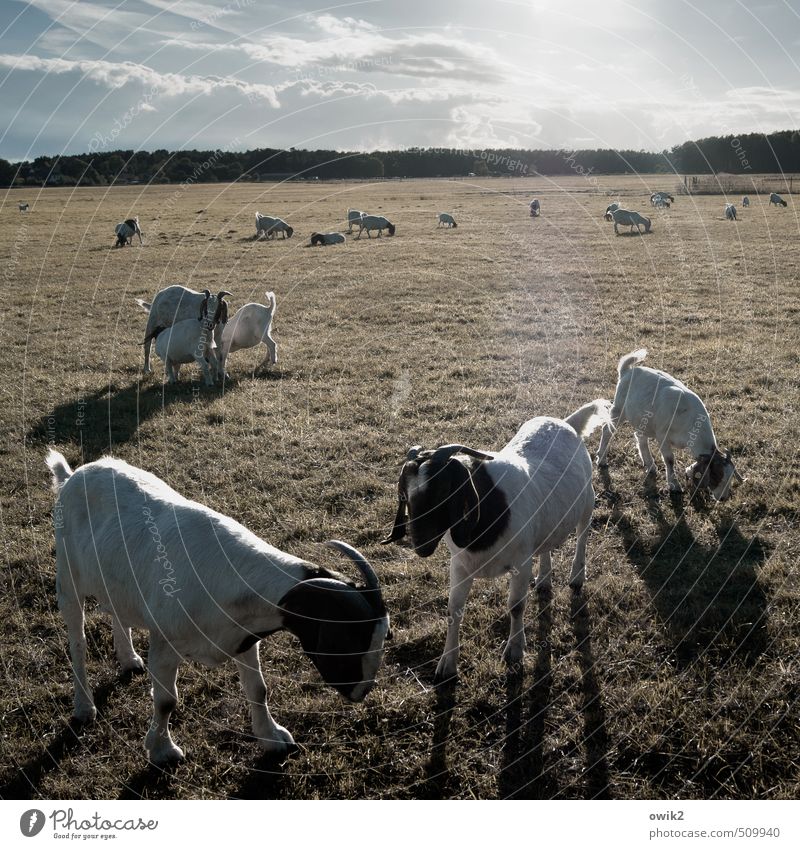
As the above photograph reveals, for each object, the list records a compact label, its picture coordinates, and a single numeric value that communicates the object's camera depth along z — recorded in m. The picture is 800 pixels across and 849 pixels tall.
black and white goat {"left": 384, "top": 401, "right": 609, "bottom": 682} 5.15
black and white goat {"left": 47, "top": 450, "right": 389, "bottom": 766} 4.46
